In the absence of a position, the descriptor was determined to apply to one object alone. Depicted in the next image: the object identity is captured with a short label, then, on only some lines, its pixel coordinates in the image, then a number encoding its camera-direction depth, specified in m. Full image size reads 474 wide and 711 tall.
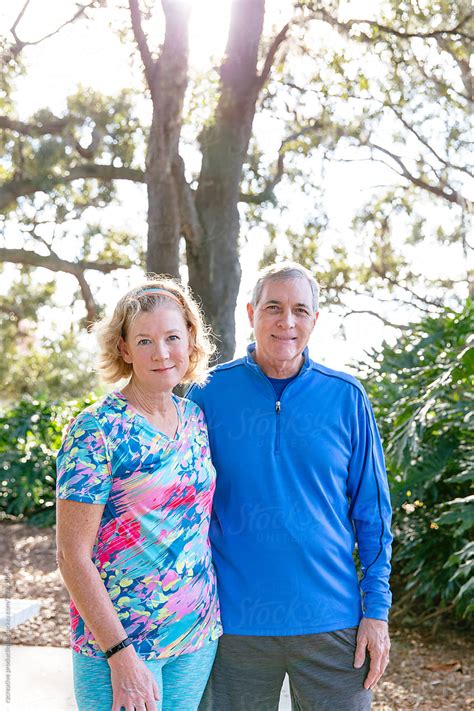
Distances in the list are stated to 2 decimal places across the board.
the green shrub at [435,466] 5.09
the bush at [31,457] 9.79
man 2.65
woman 2.31
